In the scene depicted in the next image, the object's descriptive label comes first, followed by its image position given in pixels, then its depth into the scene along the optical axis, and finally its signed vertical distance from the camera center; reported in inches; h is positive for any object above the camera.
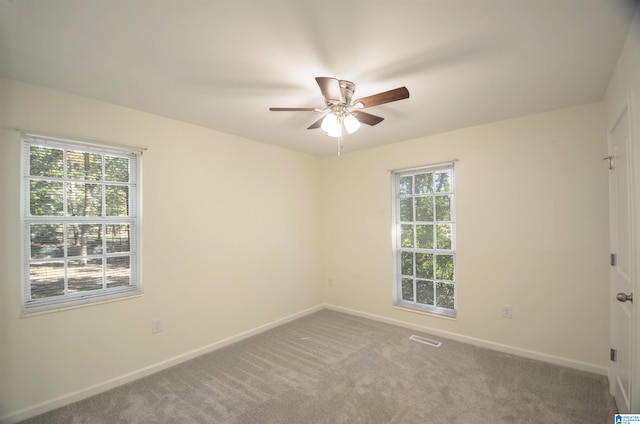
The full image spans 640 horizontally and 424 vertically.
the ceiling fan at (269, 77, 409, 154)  72.6 +30.5
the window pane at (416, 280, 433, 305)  144.8 -40.1
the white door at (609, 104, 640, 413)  69.0 -13.8
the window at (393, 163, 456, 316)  137.9 -12.8
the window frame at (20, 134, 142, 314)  83.2 -1.9
